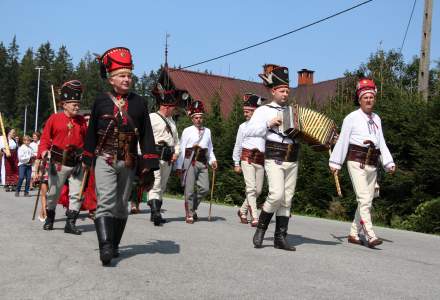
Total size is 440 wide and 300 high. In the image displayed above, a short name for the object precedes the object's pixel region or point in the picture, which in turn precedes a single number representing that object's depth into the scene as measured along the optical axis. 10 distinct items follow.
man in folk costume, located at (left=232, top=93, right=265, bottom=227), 10.05
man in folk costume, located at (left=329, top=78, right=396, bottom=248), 7.97
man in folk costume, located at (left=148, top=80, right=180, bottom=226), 9.82
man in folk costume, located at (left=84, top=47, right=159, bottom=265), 5.95
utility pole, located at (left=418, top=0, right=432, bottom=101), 13.40
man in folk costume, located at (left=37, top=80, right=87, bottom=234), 8.55
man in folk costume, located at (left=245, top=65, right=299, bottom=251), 7.23
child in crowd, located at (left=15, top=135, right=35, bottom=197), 17.40
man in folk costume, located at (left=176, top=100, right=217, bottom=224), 10.62
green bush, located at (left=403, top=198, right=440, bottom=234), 10.66
